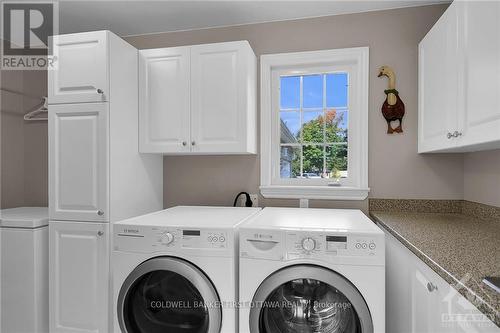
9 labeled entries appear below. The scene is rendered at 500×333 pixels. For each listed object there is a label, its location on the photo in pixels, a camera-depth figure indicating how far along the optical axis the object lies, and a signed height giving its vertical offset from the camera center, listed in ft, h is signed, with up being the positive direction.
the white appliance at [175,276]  4.85 -1.92
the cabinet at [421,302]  2.87 -1.69
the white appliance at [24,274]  6.52 -2.48
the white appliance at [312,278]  4.37 -1.75
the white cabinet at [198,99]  6.70 +1.57
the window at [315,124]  7.27 +1.08
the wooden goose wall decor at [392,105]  6.93 +1.45
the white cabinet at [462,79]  4.00 +1.44
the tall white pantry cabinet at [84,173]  6.11 -0.16
